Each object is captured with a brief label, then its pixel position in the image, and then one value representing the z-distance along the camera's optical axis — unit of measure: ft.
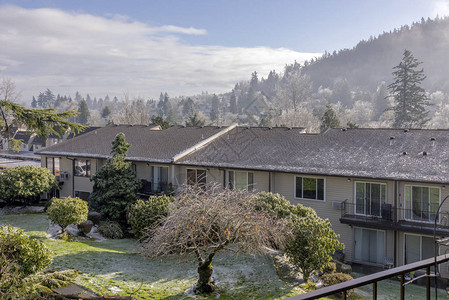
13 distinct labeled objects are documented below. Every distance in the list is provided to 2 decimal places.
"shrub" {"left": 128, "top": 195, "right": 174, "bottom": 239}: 55.67
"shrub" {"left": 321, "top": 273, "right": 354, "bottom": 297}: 43.68
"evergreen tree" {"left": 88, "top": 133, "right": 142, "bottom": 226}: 71.00
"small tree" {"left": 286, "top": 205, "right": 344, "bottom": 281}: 44.11
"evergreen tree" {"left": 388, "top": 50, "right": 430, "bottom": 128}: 169.27
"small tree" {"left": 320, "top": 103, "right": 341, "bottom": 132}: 129.39
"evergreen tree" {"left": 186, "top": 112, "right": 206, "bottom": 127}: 156.47
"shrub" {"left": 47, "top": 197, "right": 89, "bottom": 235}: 57.61
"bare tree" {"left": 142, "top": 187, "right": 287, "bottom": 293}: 35.24
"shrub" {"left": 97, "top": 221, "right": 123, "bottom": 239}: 64.81
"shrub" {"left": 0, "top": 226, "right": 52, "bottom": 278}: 30.07
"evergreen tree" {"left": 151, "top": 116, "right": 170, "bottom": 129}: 123.76
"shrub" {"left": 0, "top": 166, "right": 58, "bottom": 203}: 76.07
